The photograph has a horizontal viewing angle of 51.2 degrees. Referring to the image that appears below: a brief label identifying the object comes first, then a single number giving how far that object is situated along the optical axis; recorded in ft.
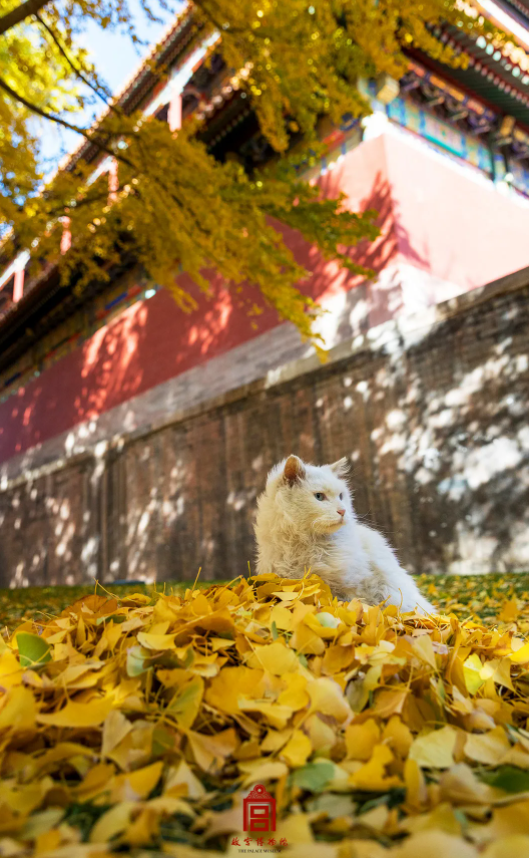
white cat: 5.57
